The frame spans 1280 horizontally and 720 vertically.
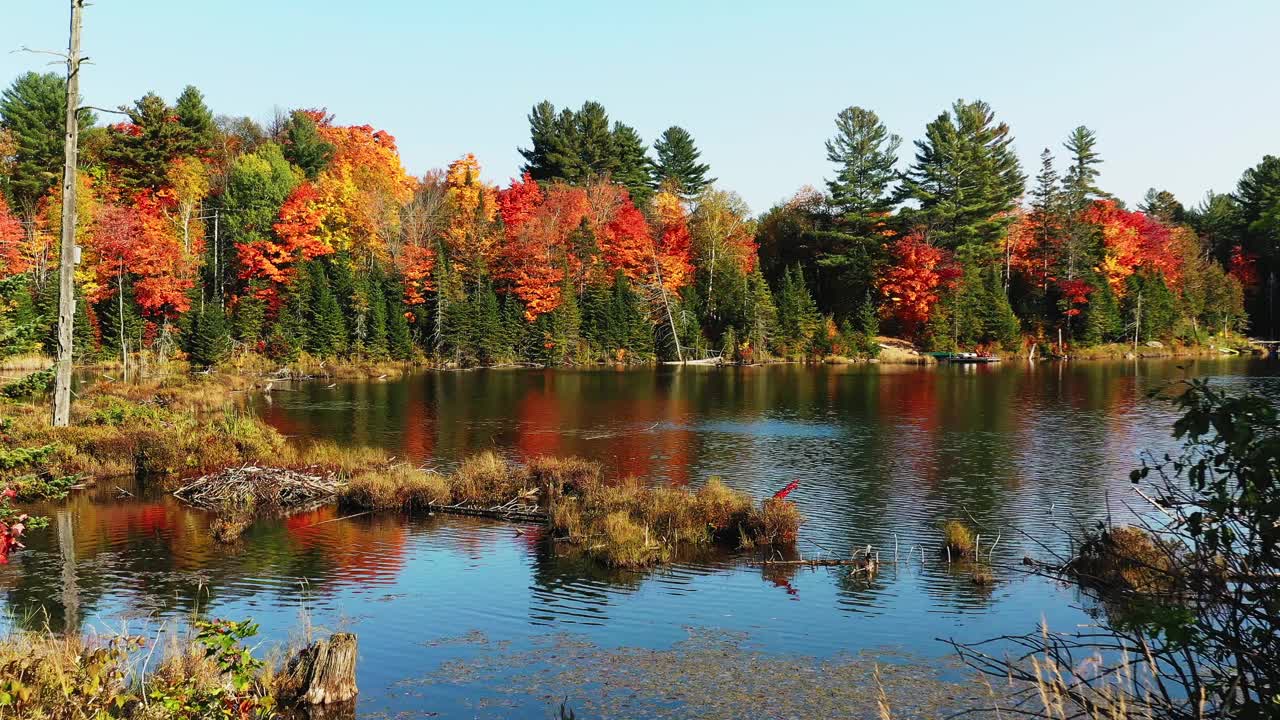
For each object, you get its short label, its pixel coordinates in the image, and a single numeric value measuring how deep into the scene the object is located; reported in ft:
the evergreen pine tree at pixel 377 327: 236.63
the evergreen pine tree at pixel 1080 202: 298.56
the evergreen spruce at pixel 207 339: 212.23
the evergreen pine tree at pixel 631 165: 323.16
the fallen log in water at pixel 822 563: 58.18
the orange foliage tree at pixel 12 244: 186.09
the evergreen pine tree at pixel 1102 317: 291.99
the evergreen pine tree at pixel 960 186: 289.33
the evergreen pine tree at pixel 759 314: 274.36
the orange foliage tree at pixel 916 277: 284.82
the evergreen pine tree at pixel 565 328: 258.57
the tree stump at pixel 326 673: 36.14
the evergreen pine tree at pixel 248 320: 222.89
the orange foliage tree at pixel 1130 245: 307.78
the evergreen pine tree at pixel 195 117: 246.68
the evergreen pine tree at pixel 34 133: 224.53
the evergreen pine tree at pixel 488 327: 249.75
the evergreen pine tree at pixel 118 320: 211.41
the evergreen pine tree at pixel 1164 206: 378.12
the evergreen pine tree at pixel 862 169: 295.28
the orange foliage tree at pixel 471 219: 259.60
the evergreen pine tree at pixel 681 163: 351.67
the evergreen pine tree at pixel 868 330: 281.33
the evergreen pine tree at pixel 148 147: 233.55
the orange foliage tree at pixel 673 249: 283.59
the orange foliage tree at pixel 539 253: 260.42
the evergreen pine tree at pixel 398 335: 240.94
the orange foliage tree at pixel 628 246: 281.33
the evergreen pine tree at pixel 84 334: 204.85
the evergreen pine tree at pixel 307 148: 272.72
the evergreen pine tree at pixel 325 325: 228.02
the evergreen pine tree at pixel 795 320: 279.49
